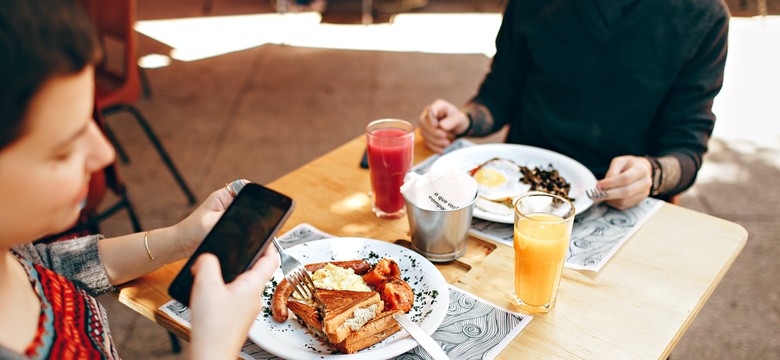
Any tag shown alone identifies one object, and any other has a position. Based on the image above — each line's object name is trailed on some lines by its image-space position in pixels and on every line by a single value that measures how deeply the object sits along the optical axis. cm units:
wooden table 109
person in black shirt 167
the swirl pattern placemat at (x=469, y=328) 106
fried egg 151
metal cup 126
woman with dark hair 66
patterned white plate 102
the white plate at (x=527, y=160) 156
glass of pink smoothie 147
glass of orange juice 114
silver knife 102
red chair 263
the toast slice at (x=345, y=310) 102
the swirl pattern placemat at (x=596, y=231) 131
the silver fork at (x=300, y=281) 113
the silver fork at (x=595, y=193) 145
